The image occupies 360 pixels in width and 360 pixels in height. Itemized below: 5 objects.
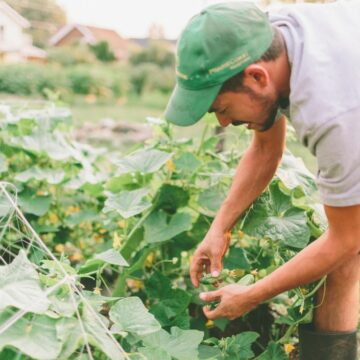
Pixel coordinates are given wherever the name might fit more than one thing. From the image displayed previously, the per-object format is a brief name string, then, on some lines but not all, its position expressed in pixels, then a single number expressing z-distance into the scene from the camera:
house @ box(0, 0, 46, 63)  30.98
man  1.56
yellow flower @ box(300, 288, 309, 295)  2.11
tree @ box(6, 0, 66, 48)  42.16
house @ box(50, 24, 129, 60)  37.52
